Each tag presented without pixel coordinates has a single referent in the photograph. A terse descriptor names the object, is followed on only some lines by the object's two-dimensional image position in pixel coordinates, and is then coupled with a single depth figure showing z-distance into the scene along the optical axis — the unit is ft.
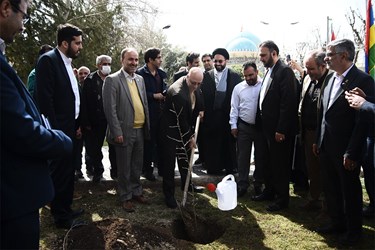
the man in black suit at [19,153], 5.26
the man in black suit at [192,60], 21.99
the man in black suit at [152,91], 18.85
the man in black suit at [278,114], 14.89
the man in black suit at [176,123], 15.24
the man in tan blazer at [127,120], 14.78
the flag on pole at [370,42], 15.99
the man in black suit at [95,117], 18.57
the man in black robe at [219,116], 19.79
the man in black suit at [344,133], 10.88
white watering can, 13.84
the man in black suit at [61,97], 12.21
